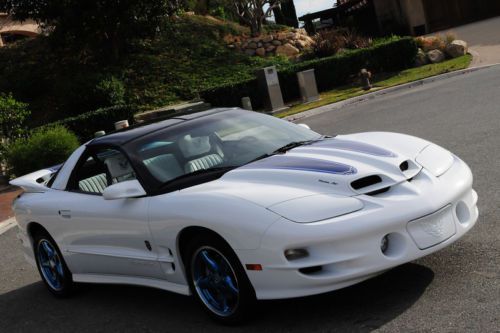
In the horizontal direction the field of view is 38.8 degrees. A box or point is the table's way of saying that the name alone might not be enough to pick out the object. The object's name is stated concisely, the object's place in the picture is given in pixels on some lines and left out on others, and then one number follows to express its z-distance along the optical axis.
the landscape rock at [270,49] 30.19
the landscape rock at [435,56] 23.73
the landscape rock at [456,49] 23.64
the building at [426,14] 35.00
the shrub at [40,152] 16.64
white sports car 4.08
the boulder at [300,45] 30.52
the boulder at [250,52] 30.05
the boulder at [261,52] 29.98
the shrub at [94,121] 21.33
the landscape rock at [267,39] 30.62
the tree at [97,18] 25.64
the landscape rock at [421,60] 23.89
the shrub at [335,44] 26.73
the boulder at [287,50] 29.66
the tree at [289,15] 44.25
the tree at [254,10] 31.98
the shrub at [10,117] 18.78
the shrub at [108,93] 23.91
